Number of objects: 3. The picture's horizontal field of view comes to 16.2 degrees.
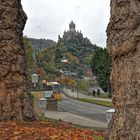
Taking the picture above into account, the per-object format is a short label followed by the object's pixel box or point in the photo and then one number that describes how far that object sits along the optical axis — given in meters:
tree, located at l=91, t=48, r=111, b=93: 75.25
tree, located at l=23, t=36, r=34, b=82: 61.56
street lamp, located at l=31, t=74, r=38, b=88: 31.01
